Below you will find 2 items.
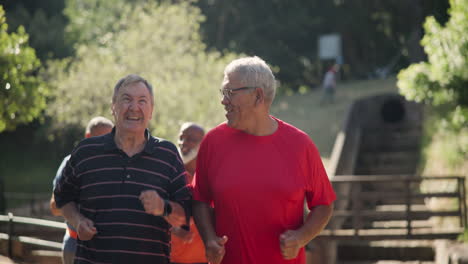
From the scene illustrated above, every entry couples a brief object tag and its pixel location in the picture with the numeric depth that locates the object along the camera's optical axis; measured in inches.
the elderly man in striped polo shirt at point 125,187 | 295.4
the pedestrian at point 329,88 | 2191.4
